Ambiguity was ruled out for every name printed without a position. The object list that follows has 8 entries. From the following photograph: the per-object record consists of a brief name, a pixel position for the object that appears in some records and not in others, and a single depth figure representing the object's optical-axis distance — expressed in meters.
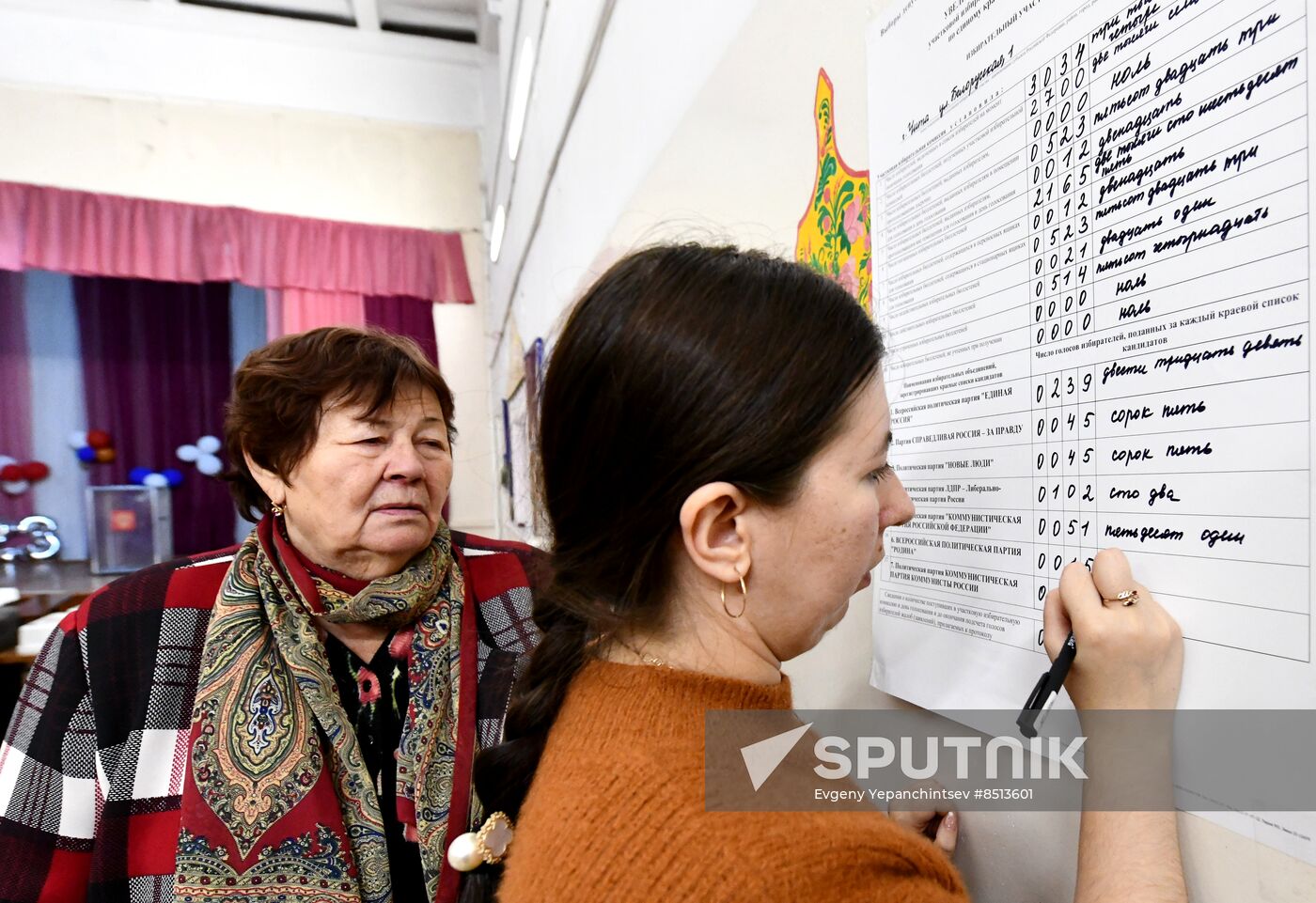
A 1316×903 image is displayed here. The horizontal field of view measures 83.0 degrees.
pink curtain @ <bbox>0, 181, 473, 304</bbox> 4.66
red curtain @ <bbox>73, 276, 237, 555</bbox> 5.18
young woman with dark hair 0.50
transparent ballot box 5.04
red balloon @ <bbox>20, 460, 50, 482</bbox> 5.03
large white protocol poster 0.46
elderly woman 1.12
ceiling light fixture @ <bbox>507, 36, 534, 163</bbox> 2.87
